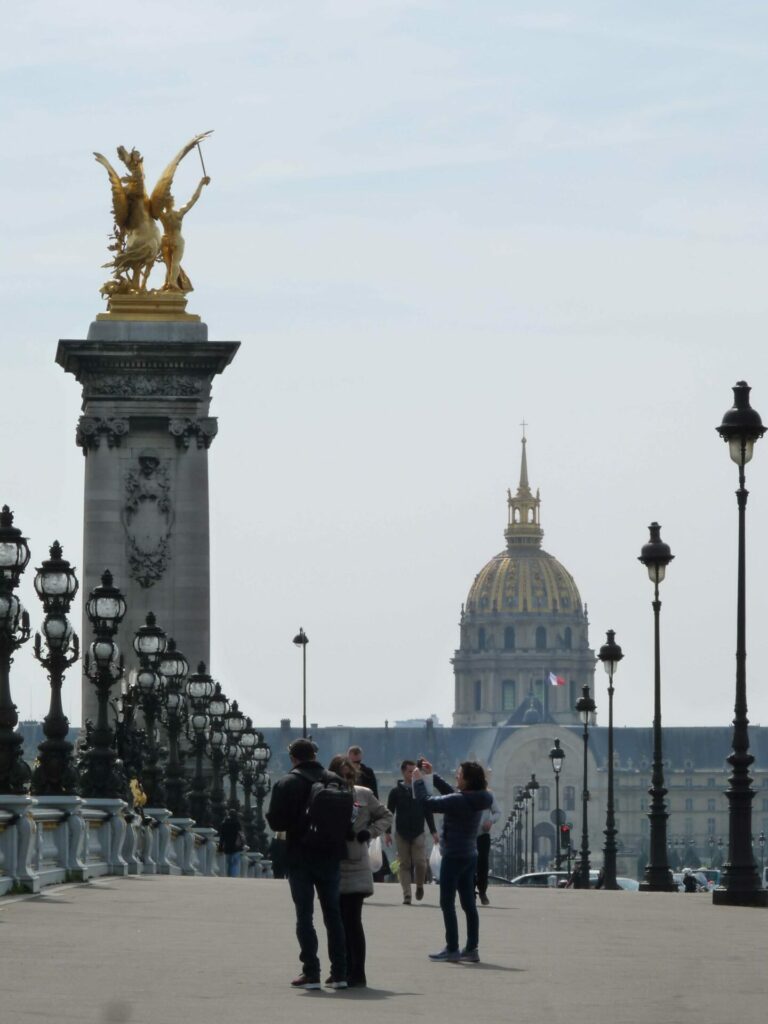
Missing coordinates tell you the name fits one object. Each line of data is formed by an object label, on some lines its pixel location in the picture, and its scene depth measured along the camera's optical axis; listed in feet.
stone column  253.44
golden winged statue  262.88
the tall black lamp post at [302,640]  395.75
